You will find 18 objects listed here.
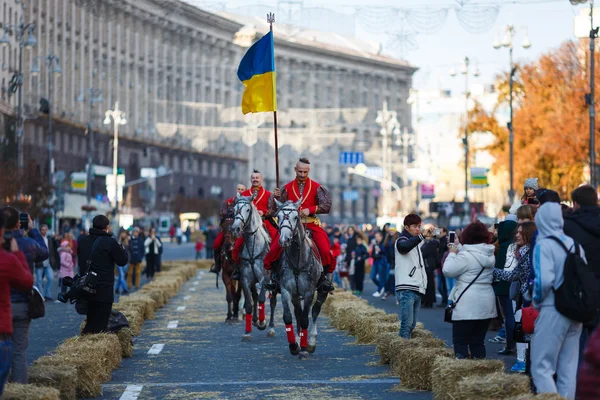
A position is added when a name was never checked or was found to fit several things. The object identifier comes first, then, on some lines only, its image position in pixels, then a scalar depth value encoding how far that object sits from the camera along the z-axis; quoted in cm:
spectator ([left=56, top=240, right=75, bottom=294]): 3553
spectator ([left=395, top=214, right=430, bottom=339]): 1731
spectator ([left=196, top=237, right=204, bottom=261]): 6962
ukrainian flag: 2306
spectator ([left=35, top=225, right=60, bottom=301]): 3238
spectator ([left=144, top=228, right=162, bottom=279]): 4625
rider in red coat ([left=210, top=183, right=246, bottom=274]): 2267
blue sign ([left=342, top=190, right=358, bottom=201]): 12994
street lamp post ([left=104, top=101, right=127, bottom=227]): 8000
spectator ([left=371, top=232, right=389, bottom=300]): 3688
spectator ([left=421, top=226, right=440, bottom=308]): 3144
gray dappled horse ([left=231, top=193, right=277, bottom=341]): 2106
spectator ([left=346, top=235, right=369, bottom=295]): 3831
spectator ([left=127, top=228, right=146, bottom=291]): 4131
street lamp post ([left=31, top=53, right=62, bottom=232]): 5792
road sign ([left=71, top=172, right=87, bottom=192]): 7631
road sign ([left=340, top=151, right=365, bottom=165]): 11062
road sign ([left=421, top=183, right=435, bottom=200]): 8975
